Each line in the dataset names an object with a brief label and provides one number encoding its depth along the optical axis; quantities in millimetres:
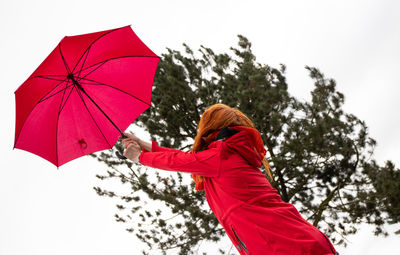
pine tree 9455
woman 5817
